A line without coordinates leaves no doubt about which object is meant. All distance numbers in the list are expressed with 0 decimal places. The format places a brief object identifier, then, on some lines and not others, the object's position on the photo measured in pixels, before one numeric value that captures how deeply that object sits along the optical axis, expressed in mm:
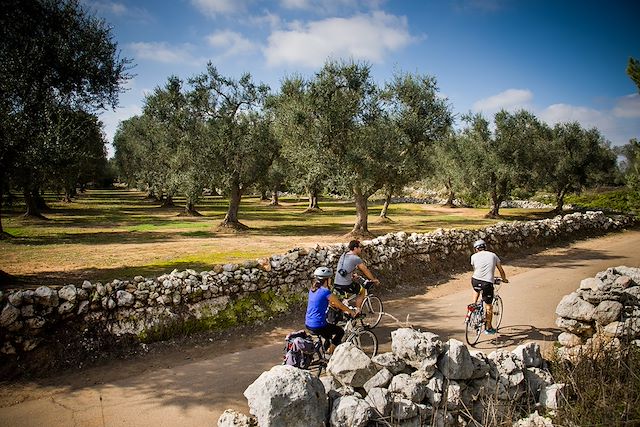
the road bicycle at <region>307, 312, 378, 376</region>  7699
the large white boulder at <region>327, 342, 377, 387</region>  5672
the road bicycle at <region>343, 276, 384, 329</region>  9914
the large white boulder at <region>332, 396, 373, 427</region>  4938
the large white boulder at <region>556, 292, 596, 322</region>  8867
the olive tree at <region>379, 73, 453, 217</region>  23578
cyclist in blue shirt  7289
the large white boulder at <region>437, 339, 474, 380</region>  6020
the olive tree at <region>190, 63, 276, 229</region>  28141
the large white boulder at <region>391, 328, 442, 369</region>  5984
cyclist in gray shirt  9625
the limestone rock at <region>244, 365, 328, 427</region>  4797
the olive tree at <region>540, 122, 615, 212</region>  43188
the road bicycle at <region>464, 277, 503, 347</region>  9445
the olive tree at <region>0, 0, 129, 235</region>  13008
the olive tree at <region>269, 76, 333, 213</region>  23141
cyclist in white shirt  9523
